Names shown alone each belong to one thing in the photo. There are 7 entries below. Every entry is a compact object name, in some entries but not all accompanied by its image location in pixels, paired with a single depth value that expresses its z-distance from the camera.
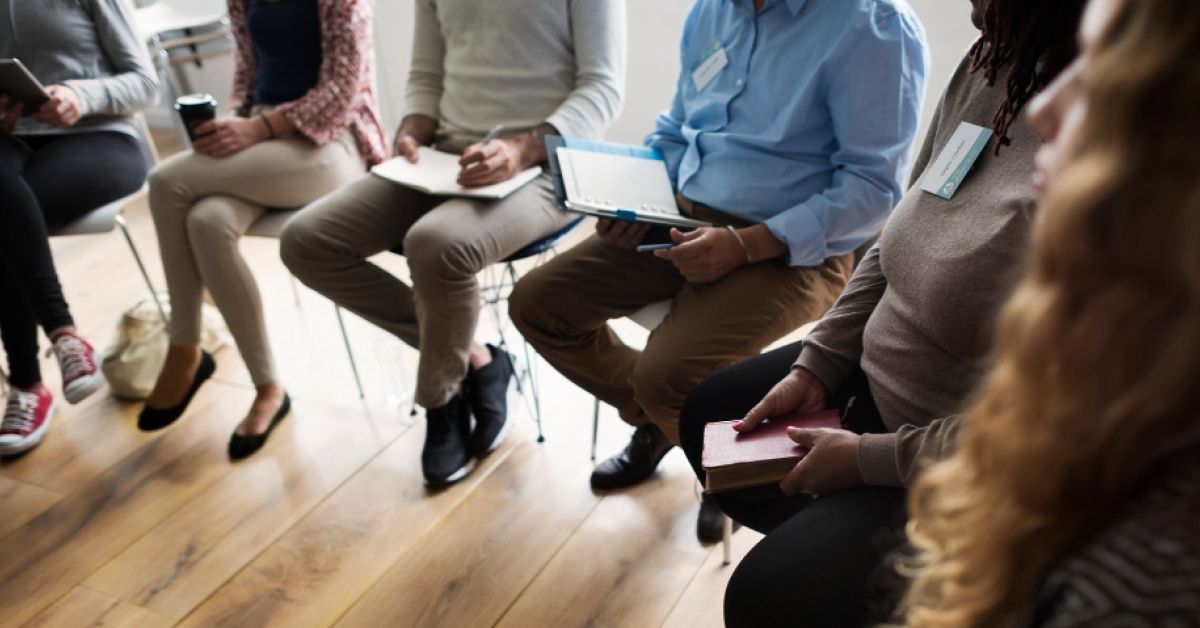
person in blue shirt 1.37
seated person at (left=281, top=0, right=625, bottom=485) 1.75
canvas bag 2.22
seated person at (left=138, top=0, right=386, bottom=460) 1.94
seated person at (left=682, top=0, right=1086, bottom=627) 0.93
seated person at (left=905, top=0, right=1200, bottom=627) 0.45
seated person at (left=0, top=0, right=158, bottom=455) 1.98
